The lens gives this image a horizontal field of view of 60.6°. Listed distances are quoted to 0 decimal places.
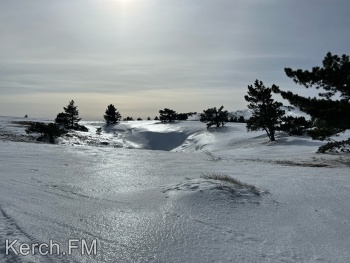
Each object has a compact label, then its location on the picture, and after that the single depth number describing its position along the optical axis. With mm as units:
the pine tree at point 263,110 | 29880
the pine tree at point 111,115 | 69188
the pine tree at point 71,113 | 52959
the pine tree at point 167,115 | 65150
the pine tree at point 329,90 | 14430
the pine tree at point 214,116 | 48688
